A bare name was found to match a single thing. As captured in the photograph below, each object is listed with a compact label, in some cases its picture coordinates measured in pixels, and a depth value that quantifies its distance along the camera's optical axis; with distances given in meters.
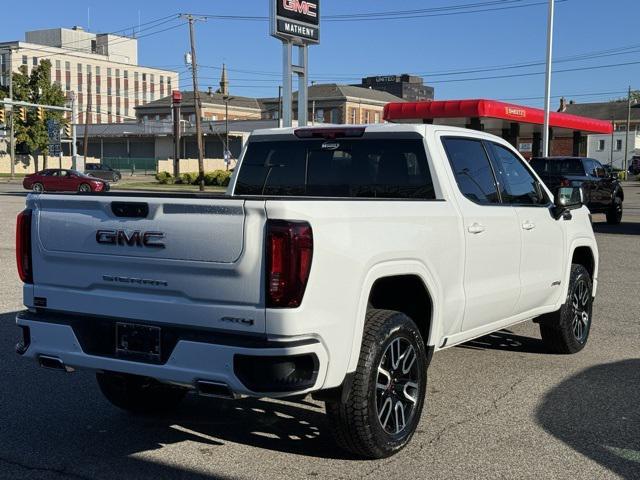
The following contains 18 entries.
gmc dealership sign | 25.67
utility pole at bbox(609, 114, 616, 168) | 89.91
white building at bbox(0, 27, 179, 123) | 134.25
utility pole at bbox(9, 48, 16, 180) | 65.25
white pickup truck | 3.69
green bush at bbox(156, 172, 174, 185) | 55.89
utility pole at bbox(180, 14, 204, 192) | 48.44
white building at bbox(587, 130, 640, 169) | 97.50
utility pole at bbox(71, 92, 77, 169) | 53.53
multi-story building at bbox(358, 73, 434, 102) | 166.12
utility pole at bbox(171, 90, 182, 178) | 61.41
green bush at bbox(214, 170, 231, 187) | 48.44
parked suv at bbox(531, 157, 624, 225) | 20.75
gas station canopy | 31.28
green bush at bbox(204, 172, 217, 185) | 49.72
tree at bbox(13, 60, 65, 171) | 70.19
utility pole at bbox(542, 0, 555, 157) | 31.91
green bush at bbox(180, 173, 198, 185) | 53.25
